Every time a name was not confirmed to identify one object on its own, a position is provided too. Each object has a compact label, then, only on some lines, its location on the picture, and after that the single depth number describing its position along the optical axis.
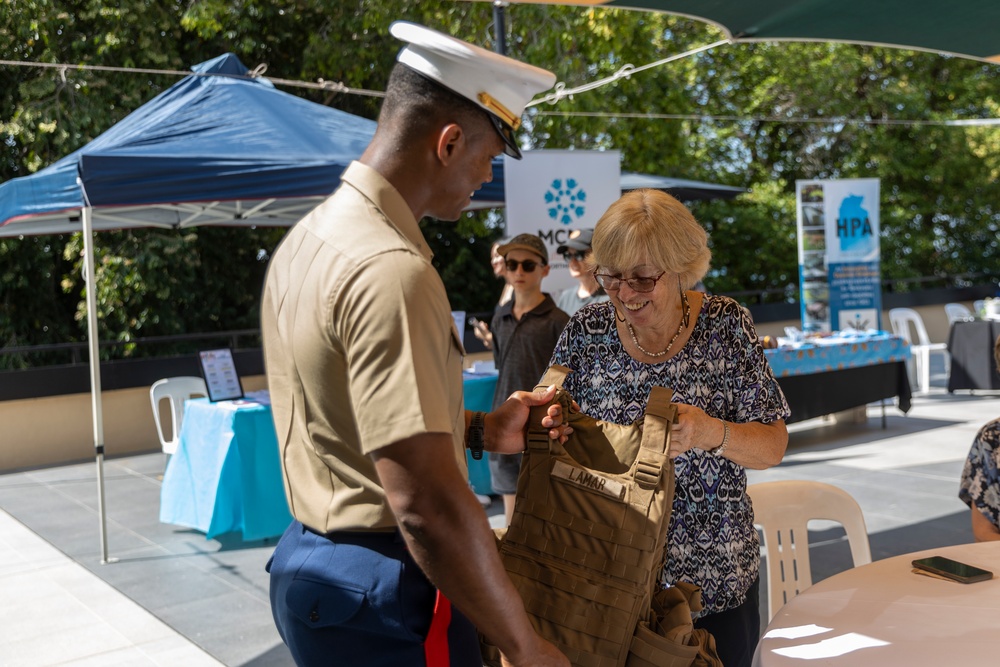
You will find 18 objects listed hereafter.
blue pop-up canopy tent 5.20
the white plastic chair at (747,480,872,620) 2.57
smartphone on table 2.00
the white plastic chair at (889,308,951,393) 11.30
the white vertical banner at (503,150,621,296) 5.39
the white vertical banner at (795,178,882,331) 9.62
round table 1.65
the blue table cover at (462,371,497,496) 6.39
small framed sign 5.80
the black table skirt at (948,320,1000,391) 10.36
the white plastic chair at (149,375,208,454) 7.18
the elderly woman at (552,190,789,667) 2.05
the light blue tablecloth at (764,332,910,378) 7.71
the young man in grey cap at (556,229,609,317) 5.23
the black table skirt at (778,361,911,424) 7.81
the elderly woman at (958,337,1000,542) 2.48
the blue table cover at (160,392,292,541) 5.46
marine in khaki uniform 1.16
